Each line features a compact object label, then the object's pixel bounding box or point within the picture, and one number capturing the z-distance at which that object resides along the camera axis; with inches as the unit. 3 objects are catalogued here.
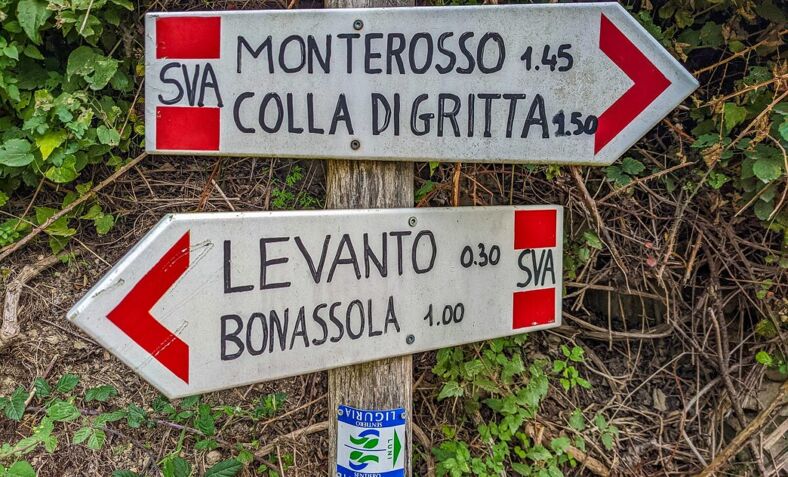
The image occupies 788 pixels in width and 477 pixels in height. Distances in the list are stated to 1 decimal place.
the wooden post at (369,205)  44.7
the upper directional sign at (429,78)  40.4
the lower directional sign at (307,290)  34.3
